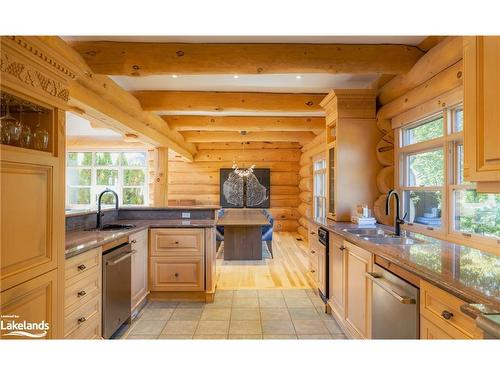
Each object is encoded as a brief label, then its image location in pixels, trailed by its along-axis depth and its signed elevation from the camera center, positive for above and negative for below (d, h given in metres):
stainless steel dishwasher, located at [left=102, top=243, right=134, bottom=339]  2.24 -0.86
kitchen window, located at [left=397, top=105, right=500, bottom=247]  2.19 +0.02
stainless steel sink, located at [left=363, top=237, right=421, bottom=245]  2.24 -0.43
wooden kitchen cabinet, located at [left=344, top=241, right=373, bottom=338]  2.07 -0.82
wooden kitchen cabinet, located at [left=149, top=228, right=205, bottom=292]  3.23 -0.83
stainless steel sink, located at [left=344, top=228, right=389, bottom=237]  2.65 -0.43
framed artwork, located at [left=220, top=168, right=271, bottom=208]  8.47 -0.04
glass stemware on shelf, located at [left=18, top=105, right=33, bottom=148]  1.58 +0.30
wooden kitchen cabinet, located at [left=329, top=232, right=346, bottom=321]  2.58 -0.85
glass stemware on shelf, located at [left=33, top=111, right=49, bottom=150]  1.61 +0.30
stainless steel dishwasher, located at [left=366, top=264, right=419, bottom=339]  1.49 -0.70
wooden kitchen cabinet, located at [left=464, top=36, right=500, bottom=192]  1.31 +0.40
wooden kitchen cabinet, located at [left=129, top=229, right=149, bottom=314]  2.85 -0.87
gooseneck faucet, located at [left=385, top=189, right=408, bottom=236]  2.42 -0.28
